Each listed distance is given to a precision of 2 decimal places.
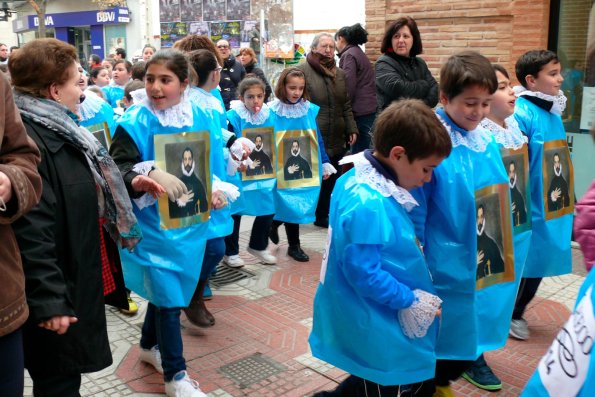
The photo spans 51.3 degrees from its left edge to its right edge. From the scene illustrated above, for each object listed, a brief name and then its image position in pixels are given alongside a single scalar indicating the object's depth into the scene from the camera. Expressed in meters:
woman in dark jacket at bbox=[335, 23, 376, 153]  7.25
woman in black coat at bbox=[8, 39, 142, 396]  2.28
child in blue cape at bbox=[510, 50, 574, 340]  3.96
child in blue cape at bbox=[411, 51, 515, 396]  2.79
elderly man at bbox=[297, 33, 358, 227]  6.70
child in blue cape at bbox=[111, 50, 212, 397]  3.34
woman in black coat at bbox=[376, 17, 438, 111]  5.78
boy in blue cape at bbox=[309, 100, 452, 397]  2.41
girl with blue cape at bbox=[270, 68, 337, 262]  5.84
